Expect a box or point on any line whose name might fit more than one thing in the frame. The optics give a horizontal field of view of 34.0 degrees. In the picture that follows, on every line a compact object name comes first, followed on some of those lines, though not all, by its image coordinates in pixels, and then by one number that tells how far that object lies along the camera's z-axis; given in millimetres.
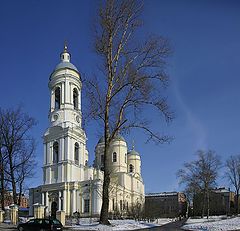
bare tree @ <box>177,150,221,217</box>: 61344
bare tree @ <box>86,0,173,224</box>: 24875
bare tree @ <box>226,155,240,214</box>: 76312
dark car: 25397
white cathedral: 65250
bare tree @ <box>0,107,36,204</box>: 41688
